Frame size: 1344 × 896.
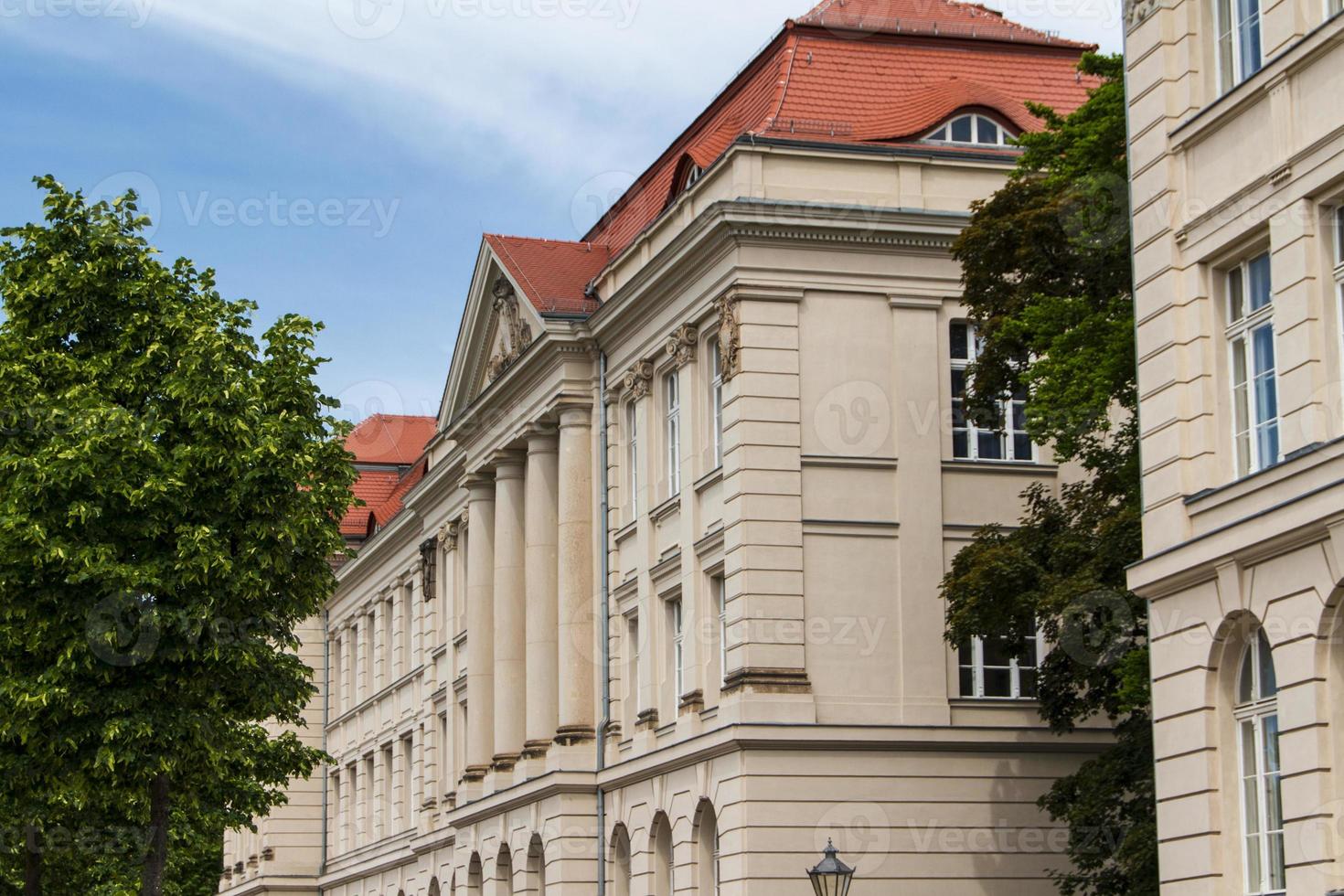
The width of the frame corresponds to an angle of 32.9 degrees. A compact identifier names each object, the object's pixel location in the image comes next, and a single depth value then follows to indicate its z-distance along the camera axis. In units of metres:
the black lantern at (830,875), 28.30
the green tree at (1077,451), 30.09
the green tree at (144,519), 32.34
